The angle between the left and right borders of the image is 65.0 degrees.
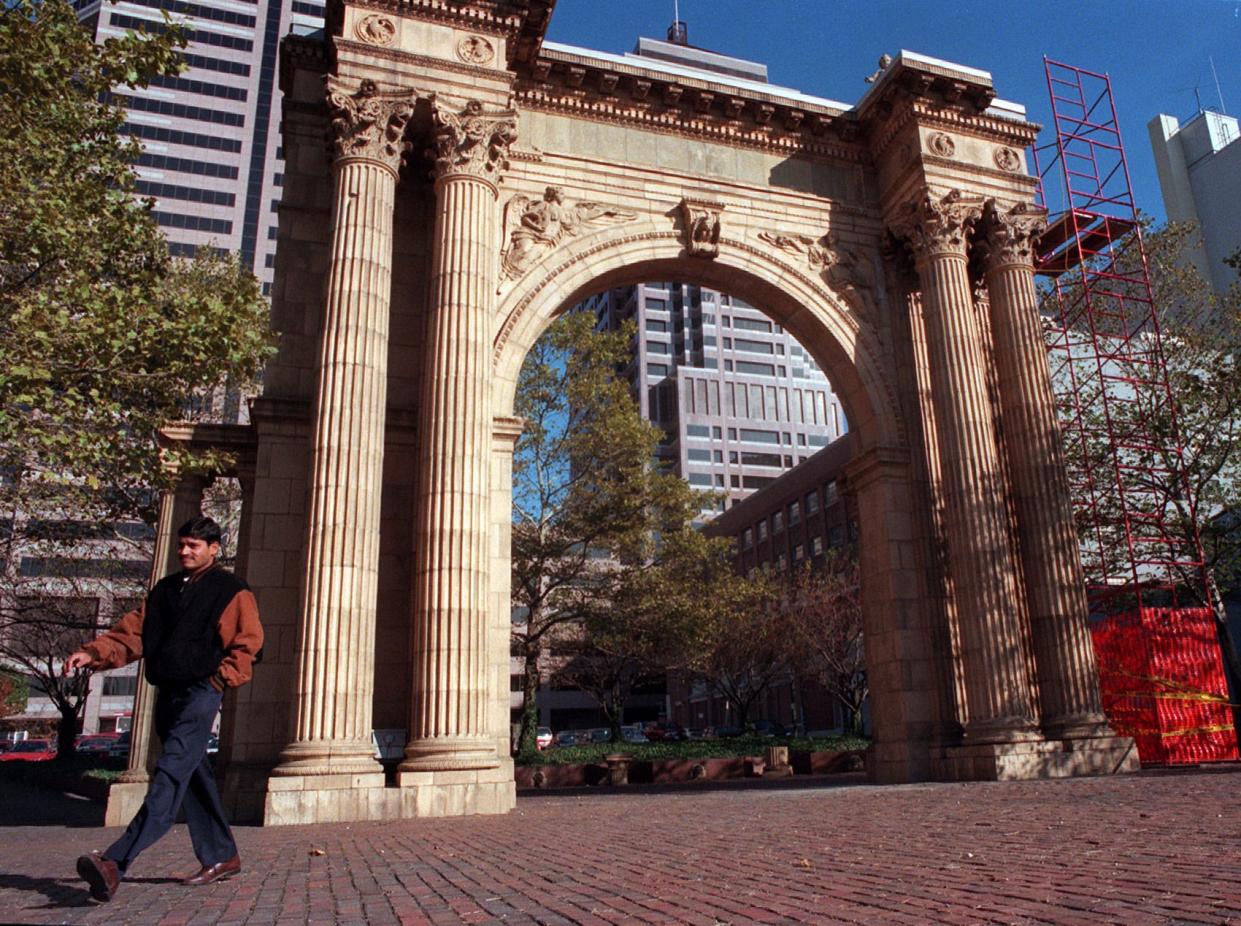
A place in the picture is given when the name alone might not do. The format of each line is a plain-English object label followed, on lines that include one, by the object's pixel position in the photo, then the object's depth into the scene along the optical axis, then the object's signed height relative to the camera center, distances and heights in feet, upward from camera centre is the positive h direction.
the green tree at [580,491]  90.07 +22.83
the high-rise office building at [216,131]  308.81 +195.25
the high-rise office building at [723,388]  327.47 +117.62
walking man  18.28 +1.65
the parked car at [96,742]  162.04 +2.33
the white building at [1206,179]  153.69 +84.62
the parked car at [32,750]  152.71 +1.35
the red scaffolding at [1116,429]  86.22 +26.19
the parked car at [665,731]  184.34 +1.13
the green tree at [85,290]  39.86 +21.63
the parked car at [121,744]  136.81 +1.64
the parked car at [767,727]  186.29 +1.32
